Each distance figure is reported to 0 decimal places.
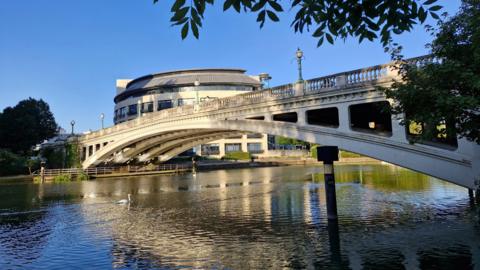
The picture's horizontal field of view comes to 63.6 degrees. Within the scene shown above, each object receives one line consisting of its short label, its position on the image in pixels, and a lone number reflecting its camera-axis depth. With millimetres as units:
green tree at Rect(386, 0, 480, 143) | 9922
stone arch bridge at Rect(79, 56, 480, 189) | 17062
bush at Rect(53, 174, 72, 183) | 49472
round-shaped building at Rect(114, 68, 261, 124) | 100688
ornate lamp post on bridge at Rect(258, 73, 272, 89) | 35969
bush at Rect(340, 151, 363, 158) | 84688
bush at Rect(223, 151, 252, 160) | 94256
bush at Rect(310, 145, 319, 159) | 89894
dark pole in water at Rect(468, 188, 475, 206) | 17734
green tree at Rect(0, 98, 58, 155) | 65938
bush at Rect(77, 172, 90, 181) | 51734
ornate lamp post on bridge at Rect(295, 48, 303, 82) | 25375
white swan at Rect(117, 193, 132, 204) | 24828
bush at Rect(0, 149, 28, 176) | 56688
